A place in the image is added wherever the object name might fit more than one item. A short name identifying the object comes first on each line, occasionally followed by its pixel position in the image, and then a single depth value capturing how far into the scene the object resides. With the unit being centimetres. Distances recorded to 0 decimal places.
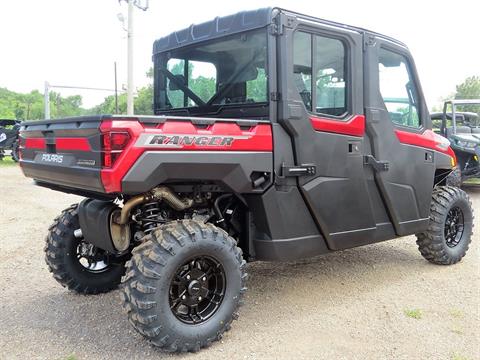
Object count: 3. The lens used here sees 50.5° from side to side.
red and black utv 322
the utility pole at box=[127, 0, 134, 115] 1795
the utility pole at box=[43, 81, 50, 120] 2736
